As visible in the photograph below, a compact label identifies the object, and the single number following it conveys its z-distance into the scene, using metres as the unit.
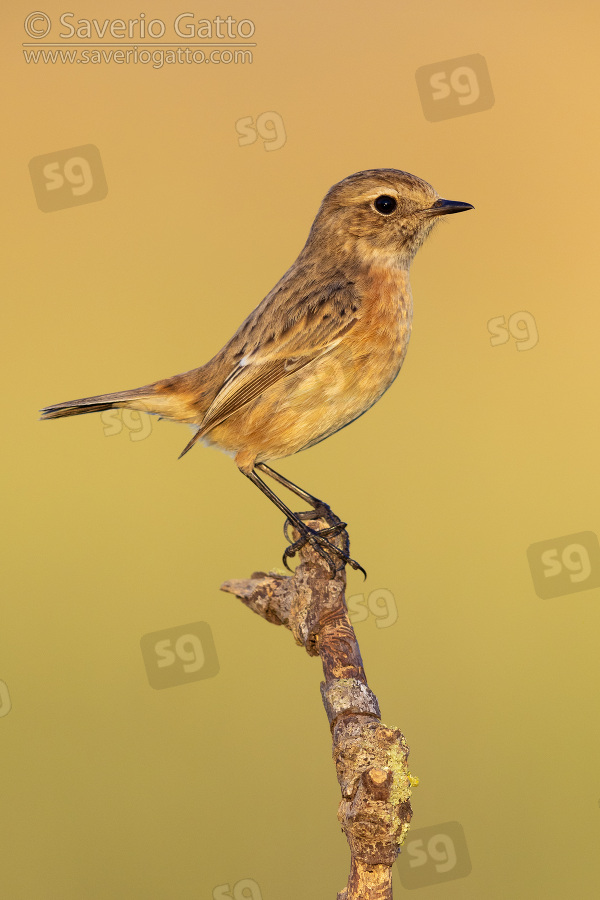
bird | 7.80
